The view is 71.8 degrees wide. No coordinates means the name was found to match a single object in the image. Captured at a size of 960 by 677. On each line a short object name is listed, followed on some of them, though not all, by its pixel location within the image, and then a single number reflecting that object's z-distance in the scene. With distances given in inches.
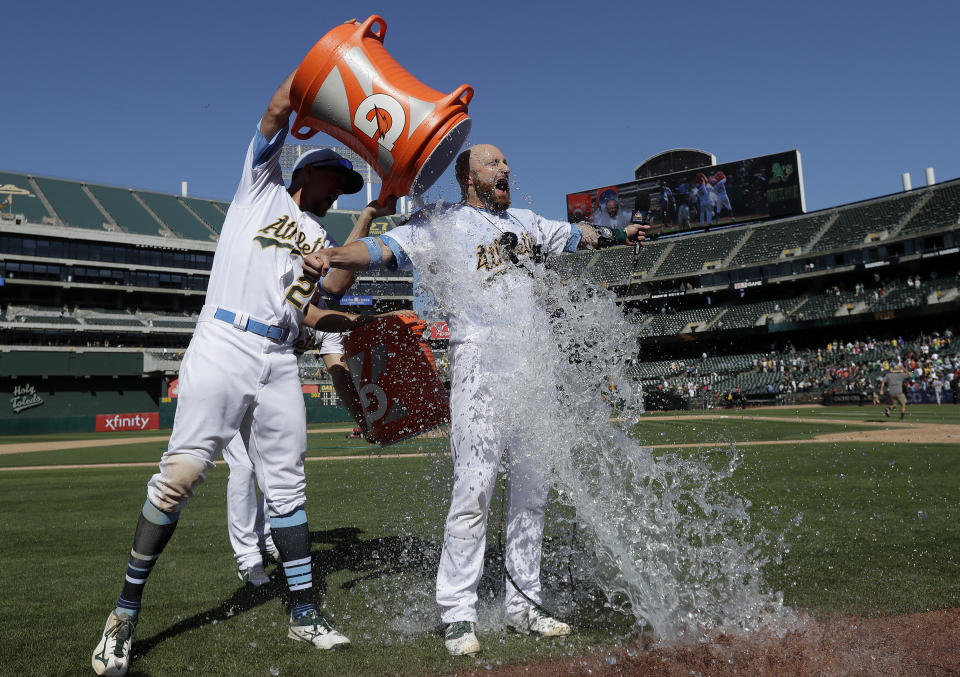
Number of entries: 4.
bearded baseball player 109.6
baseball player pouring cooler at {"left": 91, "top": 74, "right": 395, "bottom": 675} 108.8
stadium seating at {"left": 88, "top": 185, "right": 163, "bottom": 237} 1814.7
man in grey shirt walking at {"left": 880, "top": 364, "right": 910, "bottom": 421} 685.3
